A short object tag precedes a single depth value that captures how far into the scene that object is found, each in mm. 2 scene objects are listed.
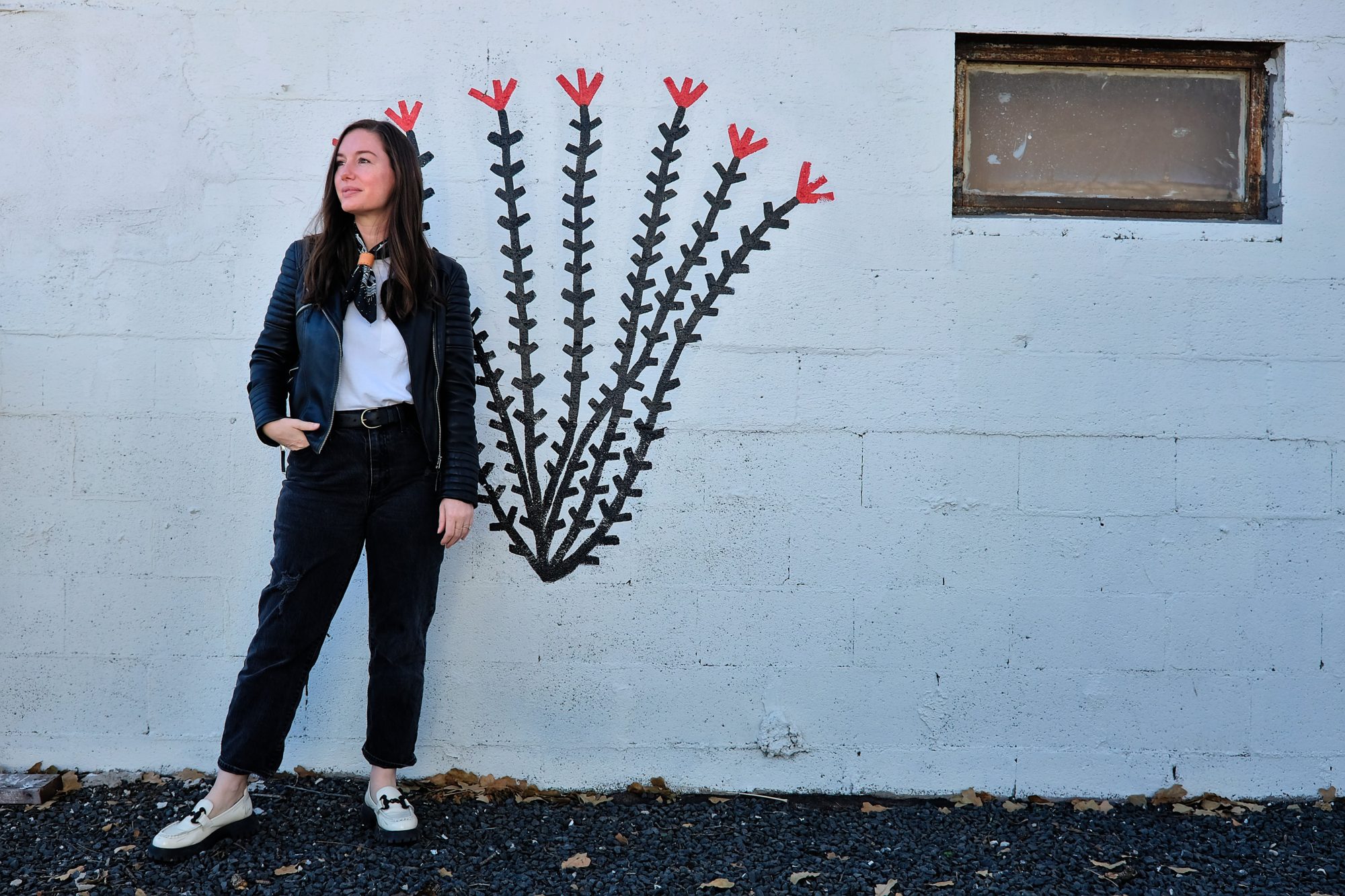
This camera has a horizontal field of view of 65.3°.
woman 2670
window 3289
